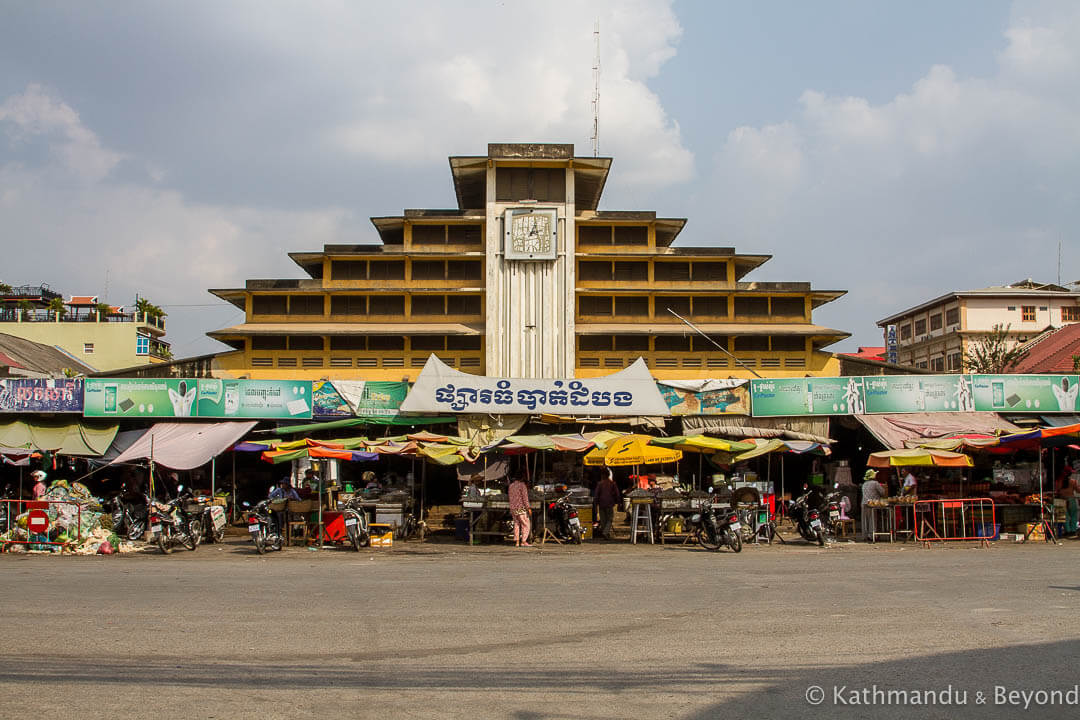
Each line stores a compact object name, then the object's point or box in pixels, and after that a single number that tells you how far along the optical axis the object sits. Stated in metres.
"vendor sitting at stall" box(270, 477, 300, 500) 22.91
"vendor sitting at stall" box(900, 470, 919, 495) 23.06
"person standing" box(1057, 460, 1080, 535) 22.62
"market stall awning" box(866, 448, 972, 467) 22.36
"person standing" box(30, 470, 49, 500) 22.83
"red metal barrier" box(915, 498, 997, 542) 22.16
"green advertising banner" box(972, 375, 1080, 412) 29.83
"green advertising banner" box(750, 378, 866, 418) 29.64
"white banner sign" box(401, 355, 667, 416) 28.70
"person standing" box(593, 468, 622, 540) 23.80
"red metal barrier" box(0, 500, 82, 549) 20.75
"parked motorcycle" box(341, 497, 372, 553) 20.92
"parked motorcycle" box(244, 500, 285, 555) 20.50
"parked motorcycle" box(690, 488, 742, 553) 20.27
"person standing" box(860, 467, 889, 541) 22.81
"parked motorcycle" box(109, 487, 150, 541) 23.76
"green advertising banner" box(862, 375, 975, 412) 29.48
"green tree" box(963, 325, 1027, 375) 58.09
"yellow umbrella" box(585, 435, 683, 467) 22.61
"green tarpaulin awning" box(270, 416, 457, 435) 29.02
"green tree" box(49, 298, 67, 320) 80.28
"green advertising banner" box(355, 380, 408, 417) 29.53
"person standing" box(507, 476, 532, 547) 21.45
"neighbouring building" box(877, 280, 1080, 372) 79.12
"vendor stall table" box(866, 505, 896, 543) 22.69
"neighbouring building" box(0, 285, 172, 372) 69.00
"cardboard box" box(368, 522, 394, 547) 22.22
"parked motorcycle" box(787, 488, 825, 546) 21.64
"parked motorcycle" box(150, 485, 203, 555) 20.70
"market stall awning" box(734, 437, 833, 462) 25.12
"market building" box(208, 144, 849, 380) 36.25
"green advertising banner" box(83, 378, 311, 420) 28.94
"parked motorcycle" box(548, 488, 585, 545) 22.11
